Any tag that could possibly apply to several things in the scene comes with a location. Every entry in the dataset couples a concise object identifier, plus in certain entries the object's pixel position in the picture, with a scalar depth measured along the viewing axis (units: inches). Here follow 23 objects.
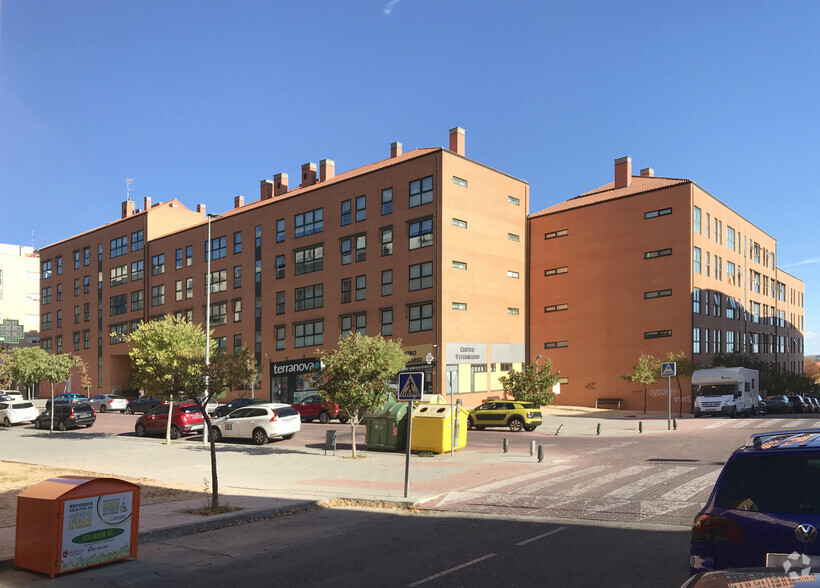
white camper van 1587.1
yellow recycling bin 892.0
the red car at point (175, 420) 1219.2
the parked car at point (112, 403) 2180.1
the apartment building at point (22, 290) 4094.5
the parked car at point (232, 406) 1501.0
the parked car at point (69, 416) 1424.7
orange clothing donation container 327.3
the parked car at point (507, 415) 1305.4
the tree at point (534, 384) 1684.3
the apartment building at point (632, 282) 1907.0
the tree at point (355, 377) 888.9
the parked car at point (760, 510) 189.2
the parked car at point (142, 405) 1920.4
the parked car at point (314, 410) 1519.4
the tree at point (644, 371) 1754.4
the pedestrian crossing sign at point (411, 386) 571.2
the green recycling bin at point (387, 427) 951.6
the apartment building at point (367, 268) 1875.0
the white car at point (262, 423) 1095.0
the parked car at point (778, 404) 1941.4
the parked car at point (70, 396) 2092.8
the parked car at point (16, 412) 1579.7
